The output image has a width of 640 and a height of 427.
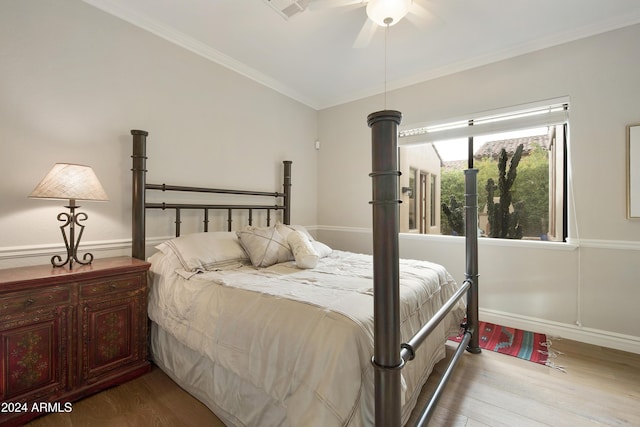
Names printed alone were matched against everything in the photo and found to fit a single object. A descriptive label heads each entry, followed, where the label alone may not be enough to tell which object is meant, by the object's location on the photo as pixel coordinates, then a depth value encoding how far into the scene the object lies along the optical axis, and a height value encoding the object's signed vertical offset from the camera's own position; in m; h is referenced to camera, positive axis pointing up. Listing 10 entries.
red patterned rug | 2.22 -1.14
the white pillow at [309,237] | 2.56 -0.24
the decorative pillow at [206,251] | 2.05 -0.30
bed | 1.05 -0.55
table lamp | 1.65 +0.14
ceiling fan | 1.80 +1.41
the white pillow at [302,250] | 2.17 -0.30
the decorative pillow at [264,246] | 2.26 -0.28
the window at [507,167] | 2.70 +0.50
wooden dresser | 1.45 -0.71
